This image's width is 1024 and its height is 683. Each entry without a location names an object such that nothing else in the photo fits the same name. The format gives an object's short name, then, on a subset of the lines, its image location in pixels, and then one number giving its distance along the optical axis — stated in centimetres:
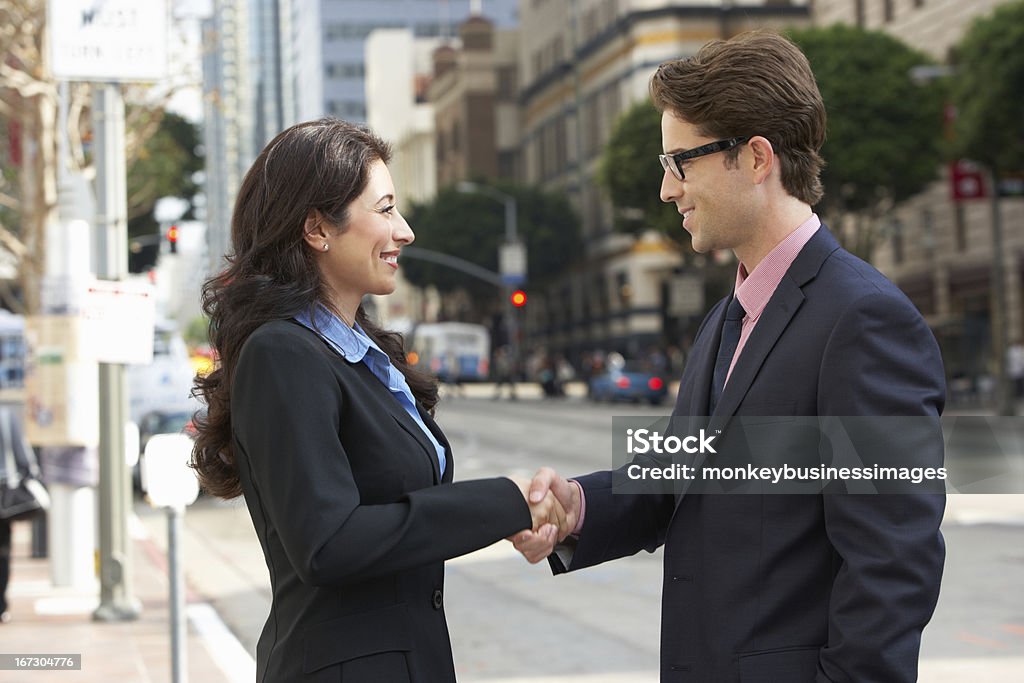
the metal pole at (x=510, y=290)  6022
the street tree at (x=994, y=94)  3025
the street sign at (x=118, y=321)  869
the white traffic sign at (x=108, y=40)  979
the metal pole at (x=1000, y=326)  3130
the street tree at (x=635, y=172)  4706
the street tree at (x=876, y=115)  3962
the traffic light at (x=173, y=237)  1199
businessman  281
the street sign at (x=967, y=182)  3416
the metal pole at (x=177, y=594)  748
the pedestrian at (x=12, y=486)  998
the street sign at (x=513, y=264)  6131
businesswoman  284
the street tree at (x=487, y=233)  6931
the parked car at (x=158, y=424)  2200
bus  6256
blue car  4169
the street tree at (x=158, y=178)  3294
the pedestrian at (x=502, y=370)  5028
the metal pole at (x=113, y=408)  1038
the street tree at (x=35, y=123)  1886
